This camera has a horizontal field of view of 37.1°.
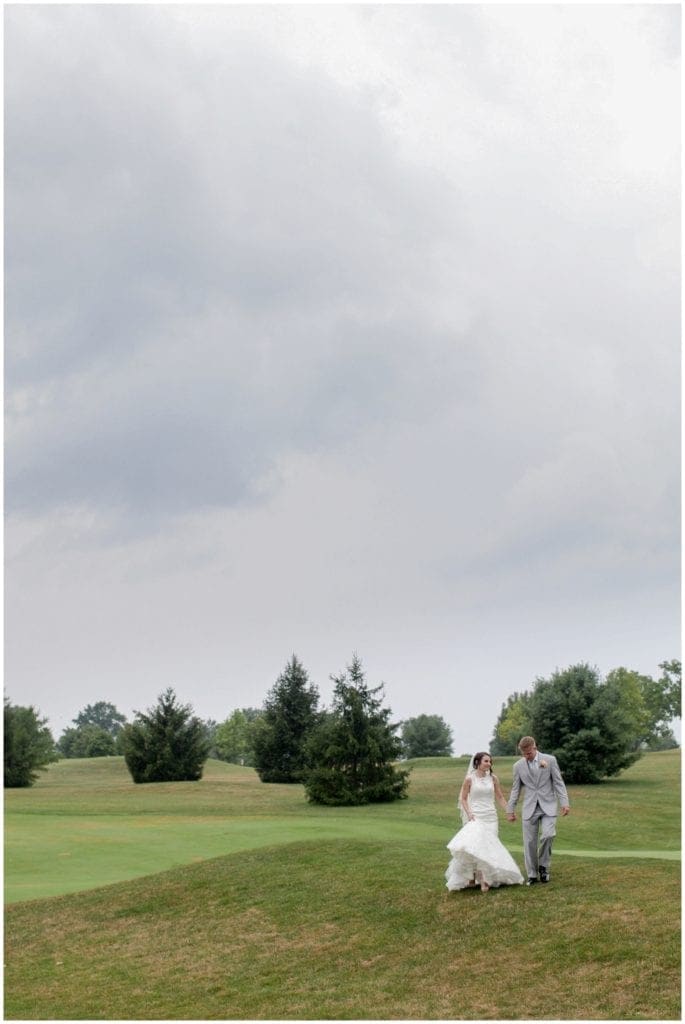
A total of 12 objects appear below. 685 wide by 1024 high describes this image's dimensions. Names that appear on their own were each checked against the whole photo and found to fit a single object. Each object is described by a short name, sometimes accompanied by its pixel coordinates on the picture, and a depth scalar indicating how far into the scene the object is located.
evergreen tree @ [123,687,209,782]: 66.62
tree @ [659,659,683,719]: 124.75
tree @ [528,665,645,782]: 51.81
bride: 17.33
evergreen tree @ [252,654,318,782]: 66.50
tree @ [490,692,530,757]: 115.25
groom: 17.62
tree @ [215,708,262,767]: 133.35
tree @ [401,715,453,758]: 133.00
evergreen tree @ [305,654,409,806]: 47.56
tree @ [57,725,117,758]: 133.50
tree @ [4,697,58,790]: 67.00
